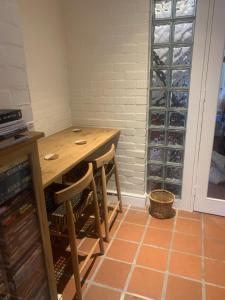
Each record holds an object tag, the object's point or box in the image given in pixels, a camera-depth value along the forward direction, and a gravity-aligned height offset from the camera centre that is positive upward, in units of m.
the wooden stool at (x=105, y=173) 1.86 -0.78
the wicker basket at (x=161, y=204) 2.32 -1.21
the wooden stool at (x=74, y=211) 1.36 -0.83
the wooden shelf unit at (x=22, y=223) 0.99 -0.63
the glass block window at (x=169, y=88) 2.01 -0.09
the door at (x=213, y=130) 1.94 -0.48
